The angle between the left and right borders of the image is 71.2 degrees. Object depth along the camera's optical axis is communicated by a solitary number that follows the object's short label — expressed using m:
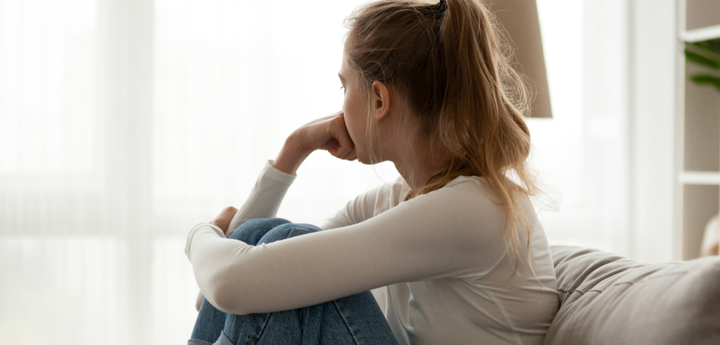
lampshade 1.19
